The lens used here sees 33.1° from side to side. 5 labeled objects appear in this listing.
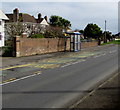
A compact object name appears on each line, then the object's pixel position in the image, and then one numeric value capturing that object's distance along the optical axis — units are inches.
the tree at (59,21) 3144.7
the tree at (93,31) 2716.5
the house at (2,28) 1426.1
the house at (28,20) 1294.3
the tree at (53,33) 1263.8
